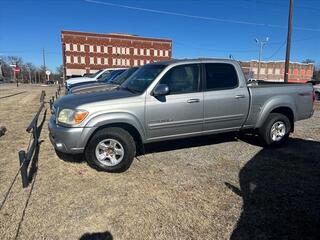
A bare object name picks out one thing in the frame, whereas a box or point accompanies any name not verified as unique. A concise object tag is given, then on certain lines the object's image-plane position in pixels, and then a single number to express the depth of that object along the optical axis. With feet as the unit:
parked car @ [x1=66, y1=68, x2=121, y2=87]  39.06
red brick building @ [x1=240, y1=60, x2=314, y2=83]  211.25
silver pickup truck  13.32
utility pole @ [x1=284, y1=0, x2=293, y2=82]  46.51
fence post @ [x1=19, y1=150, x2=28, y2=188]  11.21
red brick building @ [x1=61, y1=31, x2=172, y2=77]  212.87
